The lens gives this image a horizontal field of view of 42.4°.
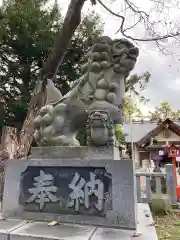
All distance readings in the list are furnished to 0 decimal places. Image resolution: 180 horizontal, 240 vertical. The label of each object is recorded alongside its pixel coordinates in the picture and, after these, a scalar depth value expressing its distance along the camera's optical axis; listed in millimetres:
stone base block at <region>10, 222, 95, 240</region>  1789
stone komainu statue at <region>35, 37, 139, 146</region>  2406
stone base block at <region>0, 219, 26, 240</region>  1880
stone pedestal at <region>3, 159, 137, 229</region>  2033
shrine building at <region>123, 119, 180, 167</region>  14741
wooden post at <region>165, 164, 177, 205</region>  5488
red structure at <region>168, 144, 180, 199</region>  8983
